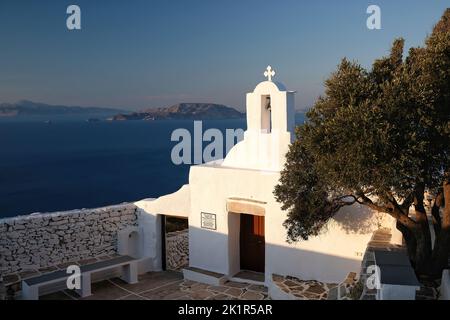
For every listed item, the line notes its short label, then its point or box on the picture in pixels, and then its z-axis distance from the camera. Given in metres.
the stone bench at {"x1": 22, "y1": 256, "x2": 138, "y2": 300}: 9.47
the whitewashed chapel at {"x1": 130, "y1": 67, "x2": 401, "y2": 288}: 9.48
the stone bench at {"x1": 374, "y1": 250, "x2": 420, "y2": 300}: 5.34
